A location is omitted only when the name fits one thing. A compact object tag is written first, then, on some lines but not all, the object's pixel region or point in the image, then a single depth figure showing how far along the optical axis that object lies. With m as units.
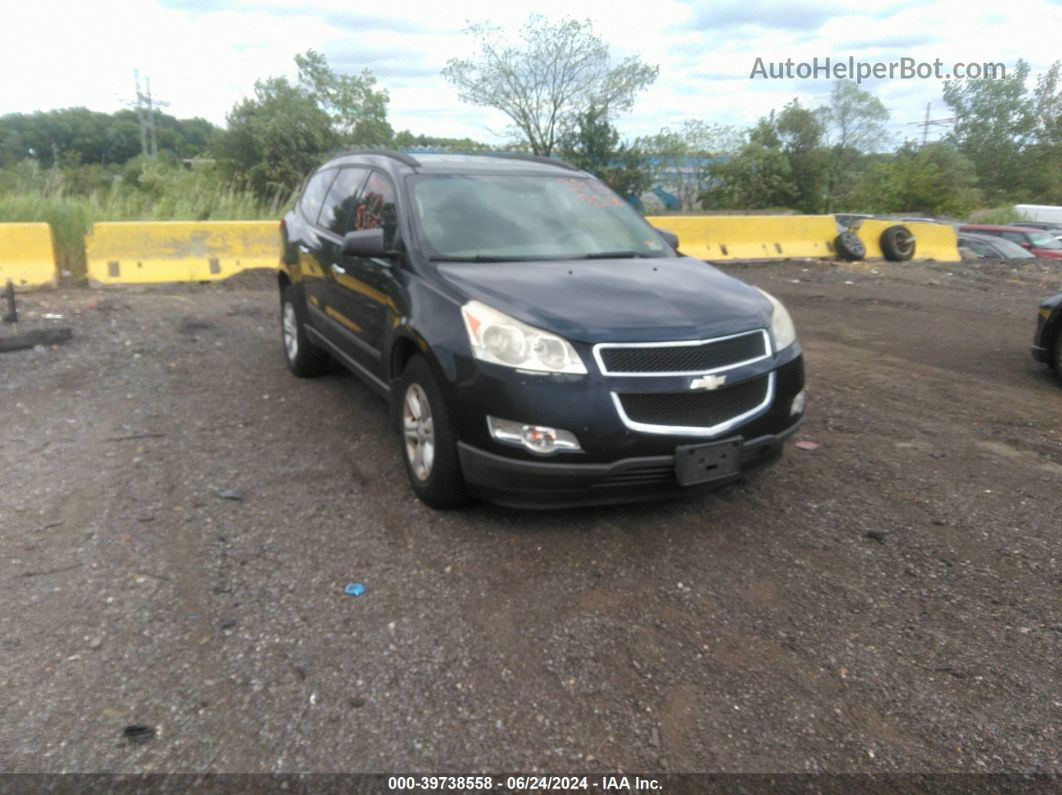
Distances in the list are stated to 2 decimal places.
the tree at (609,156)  33.62
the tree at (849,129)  44.50
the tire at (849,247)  14.38
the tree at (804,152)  42.53
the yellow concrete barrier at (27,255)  9.82
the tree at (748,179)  39.41
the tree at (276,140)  26.81
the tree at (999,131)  54.69
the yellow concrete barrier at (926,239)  14.91
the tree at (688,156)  36.38
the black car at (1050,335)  7.07
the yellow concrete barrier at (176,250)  10.34
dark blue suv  3.76
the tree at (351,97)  33.25
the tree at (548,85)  36.53
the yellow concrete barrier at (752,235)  13.39
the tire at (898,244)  14.70
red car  18.20
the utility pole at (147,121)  61.62
